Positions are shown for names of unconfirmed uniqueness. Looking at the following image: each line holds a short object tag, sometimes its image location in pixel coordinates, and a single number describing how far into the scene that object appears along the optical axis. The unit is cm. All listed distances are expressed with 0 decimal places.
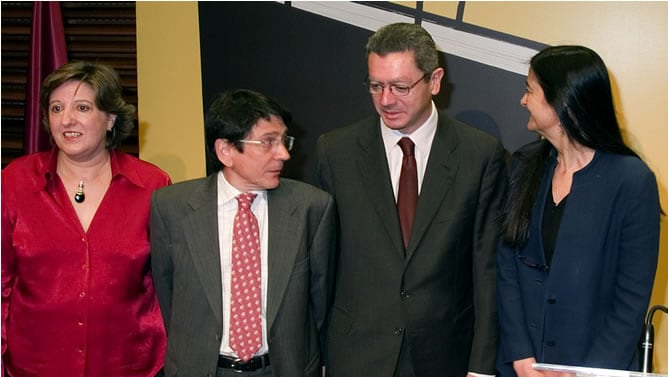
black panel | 367
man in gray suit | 253
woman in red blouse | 269
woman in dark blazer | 240
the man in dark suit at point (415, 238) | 262
